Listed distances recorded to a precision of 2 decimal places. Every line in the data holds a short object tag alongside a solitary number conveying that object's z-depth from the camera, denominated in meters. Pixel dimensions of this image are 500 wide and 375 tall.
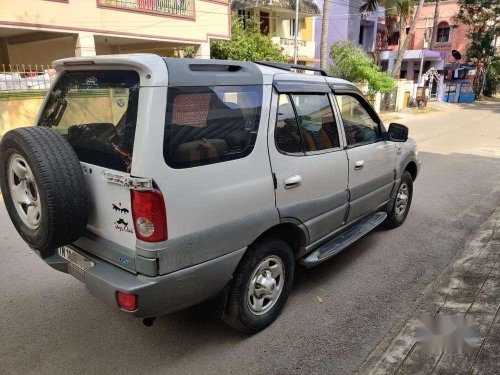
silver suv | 2.35
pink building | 33.62
